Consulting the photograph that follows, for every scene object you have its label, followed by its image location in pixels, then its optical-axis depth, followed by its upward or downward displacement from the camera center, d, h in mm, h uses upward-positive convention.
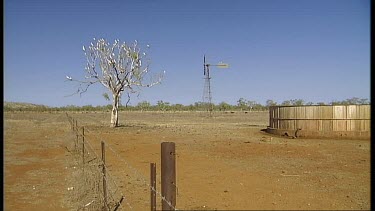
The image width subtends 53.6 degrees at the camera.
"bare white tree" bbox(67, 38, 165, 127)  28594 +2715
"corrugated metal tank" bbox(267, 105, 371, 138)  18188 -578
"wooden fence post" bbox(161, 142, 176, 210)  3424 -551
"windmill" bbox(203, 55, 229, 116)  40219 +4530
